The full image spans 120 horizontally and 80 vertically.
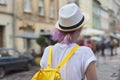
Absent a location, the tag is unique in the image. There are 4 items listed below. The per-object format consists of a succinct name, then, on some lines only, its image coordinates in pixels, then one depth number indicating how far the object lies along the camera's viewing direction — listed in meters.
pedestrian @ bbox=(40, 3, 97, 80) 1.59
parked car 8.78
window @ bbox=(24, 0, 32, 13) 13.97
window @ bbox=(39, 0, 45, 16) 12.05
